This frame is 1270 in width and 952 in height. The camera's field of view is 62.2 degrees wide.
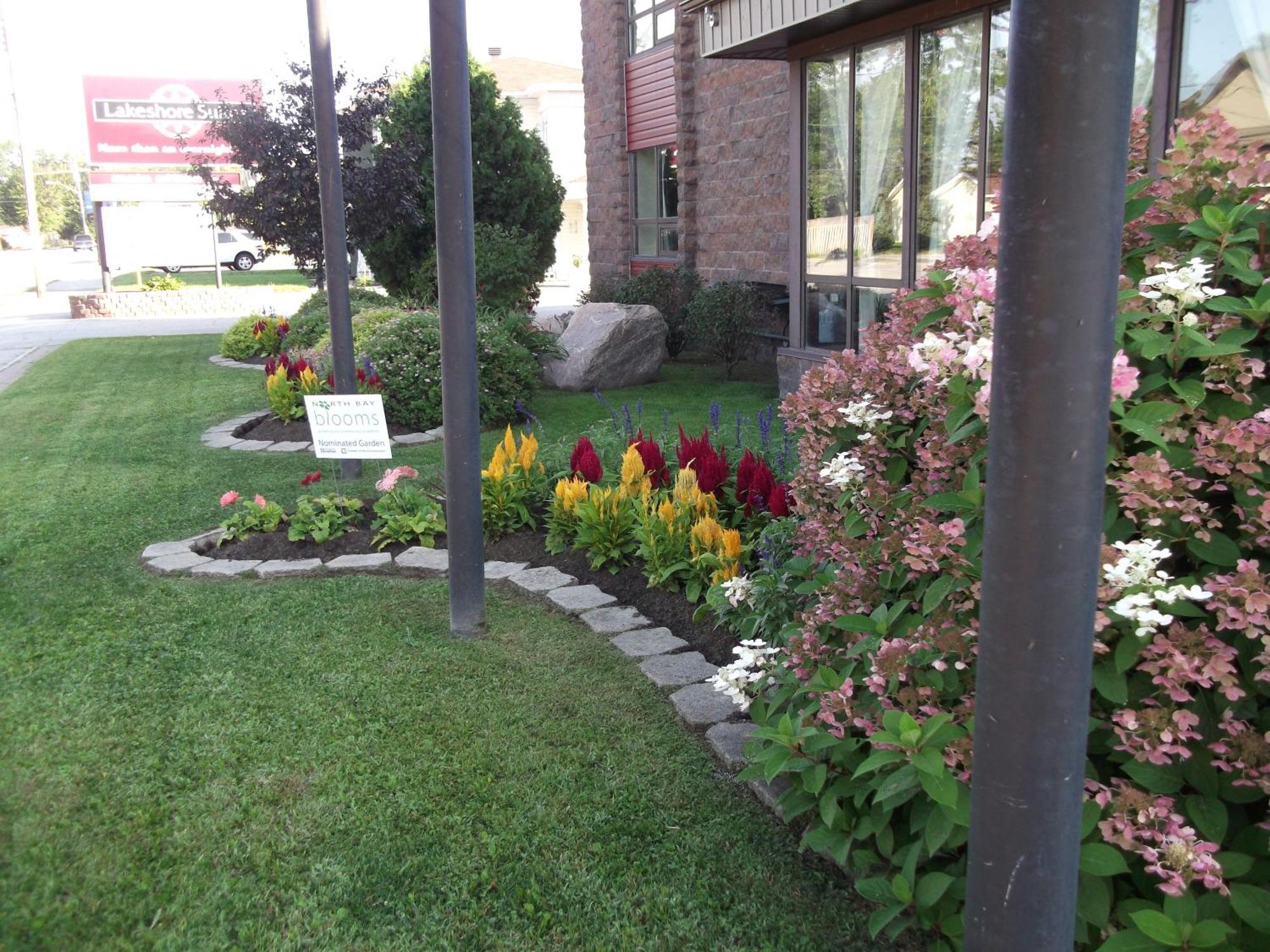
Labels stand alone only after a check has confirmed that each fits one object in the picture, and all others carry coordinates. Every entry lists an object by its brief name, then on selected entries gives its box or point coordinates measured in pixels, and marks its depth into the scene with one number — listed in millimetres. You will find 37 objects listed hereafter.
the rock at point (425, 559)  5039
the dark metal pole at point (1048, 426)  1309
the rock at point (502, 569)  4926
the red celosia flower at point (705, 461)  4777
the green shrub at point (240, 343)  14000
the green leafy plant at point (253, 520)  5430
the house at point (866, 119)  5535
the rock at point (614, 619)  4215
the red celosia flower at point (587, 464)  5234
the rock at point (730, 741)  3064
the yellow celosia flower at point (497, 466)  5418
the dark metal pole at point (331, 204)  6113
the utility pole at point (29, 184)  28375
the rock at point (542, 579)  4734
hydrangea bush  1841
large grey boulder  10680
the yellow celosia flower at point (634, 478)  4961
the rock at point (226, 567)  4992
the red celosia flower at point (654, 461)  5199
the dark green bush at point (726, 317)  10852
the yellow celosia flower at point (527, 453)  5637
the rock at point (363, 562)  5047
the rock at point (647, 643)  3961
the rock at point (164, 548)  5270
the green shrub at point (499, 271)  13234
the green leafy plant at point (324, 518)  5363
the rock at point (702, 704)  3367
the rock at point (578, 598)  4465
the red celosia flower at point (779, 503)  4211
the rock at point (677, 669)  3686
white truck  26078
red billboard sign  30094
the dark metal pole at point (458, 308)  3717
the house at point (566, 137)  43719
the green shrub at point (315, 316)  12672
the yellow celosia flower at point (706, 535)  4312
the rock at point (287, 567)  4988
